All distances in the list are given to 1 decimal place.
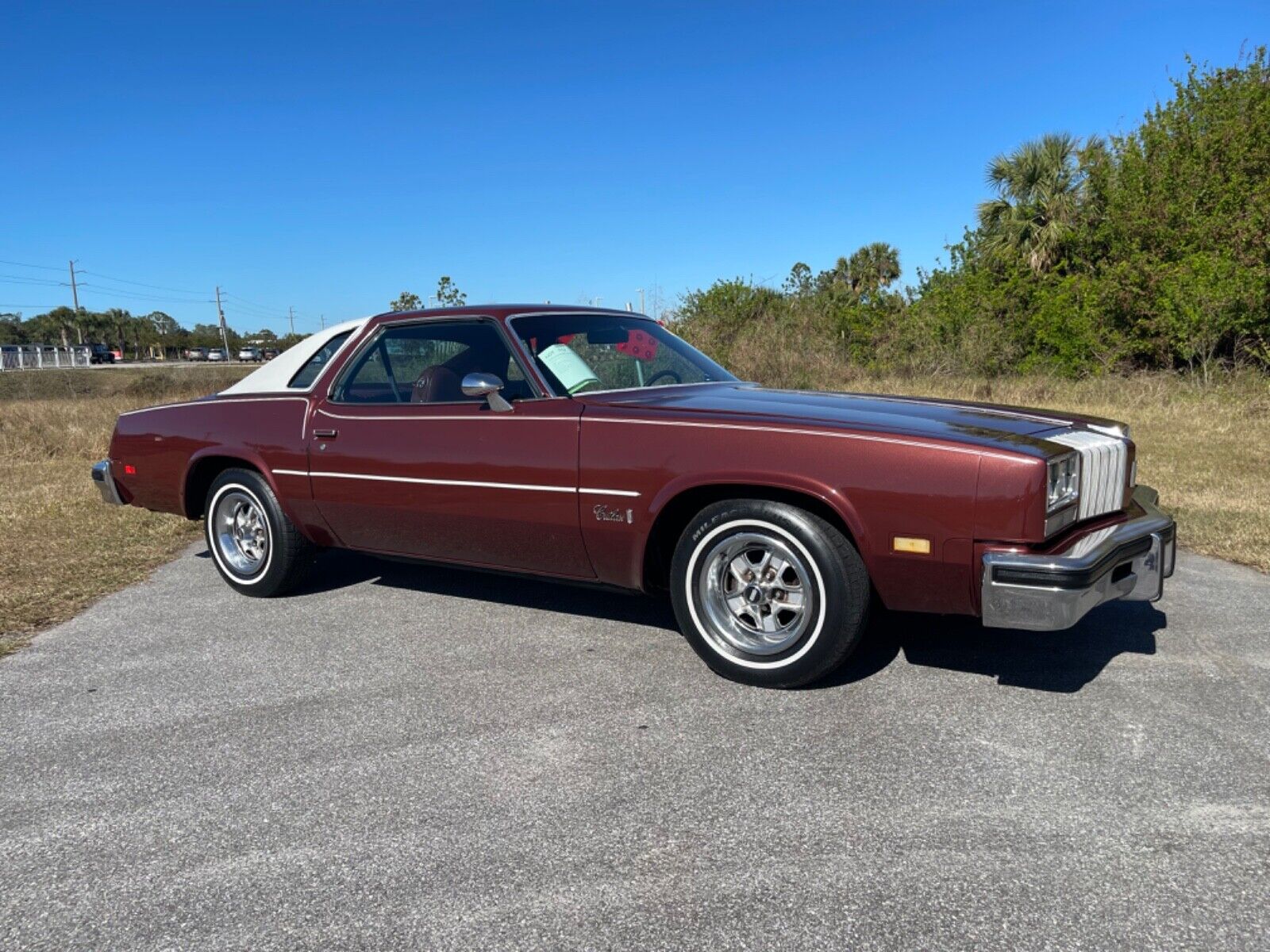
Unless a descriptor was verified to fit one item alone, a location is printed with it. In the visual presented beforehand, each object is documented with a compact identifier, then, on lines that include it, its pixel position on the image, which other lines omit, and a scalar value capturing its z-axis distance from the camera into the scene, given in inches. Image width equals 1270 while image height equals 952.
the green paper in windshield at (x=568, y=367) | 170.1
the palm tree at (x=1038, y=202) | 1119.6
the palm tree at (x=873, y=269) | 2079.2
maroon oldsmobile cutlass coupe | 130.3
